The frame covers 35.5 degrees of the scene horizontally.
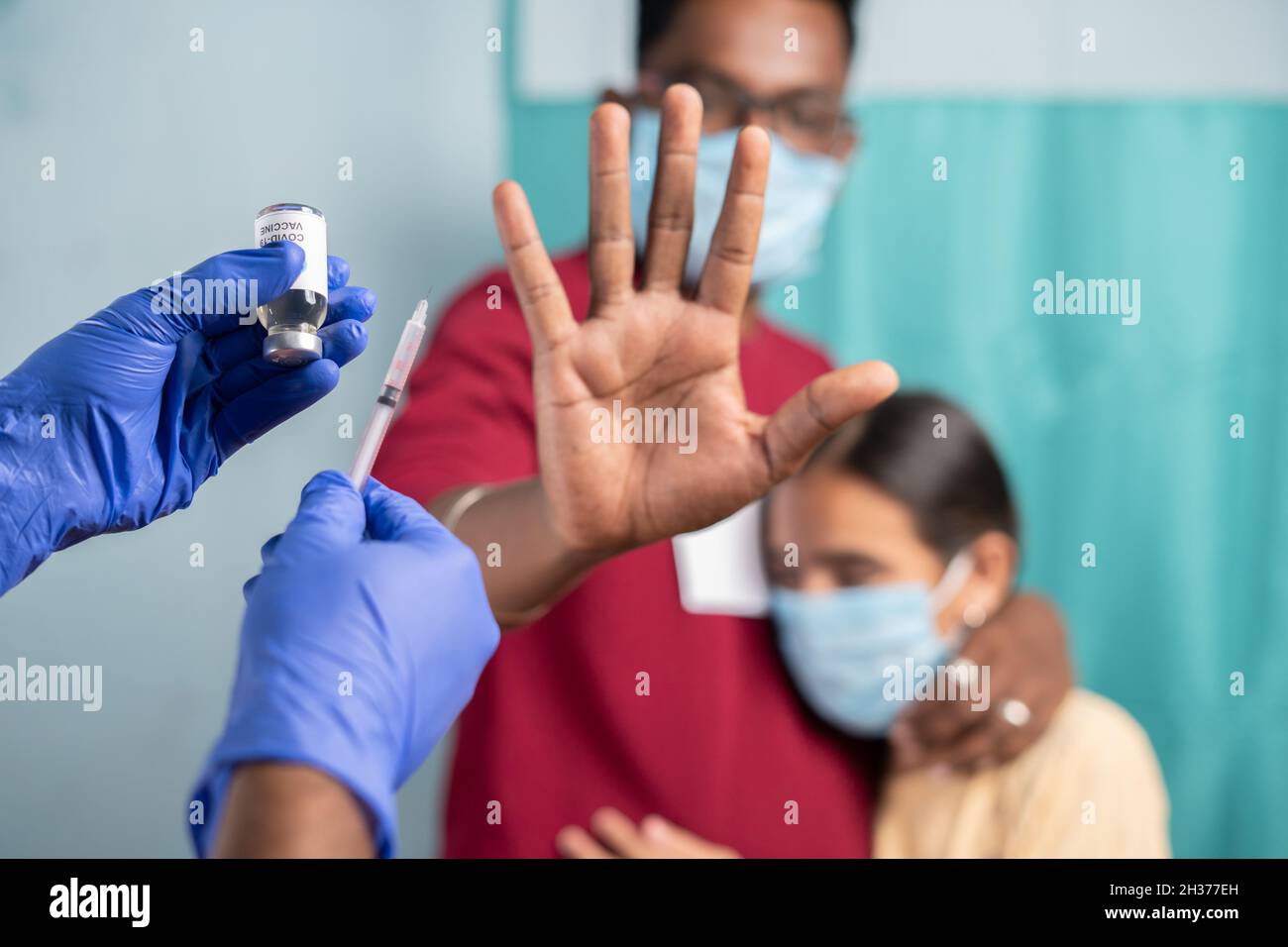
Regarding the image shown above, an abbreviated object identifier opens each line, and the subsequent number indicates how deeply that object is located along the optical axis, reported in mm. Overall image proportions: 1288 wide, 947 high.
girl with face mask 903
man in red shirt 777
